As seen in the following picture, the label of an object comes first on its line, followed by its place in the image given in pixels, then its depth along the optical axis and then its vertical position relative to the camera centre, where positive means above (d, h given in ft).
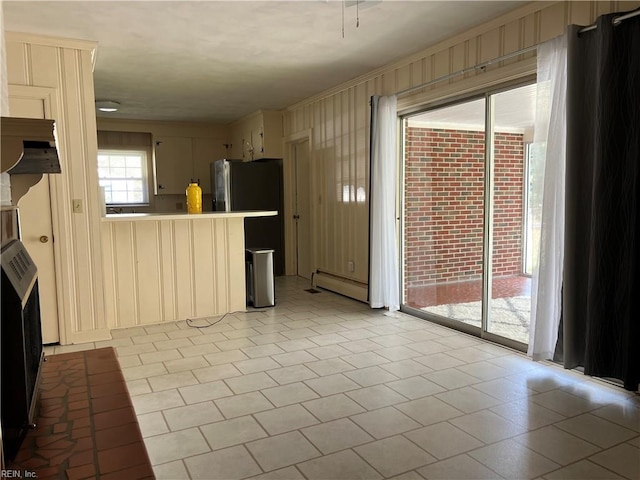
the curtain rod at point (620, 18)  8.06 +3.14
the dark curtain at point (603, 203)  8.33 -0.08
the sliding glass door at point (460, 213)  15.67 -0.44
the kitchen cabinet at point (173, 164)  25.50 +2.28
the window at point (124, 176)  24.61 +1.61
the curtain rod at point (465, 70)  10.46 +3.30
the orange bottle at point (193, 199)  15.64 +0.21
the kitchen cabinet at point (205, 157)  26.45 +2.72
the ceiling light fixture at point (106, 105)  19.32 +4.19
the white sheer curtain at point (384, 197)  14.78 +0.16
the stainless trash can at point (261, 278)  16.37 -2.56
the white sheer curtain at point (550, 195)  9.45 +0.09
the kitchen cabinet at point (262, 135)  22.27 +3.35
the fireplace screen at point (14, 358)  3.69 -1.21
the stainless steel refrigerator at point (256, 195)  21.57 +0.43
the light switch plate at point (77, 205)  12.47 +0.06
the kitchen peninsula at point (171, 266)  14.10 -1.89
